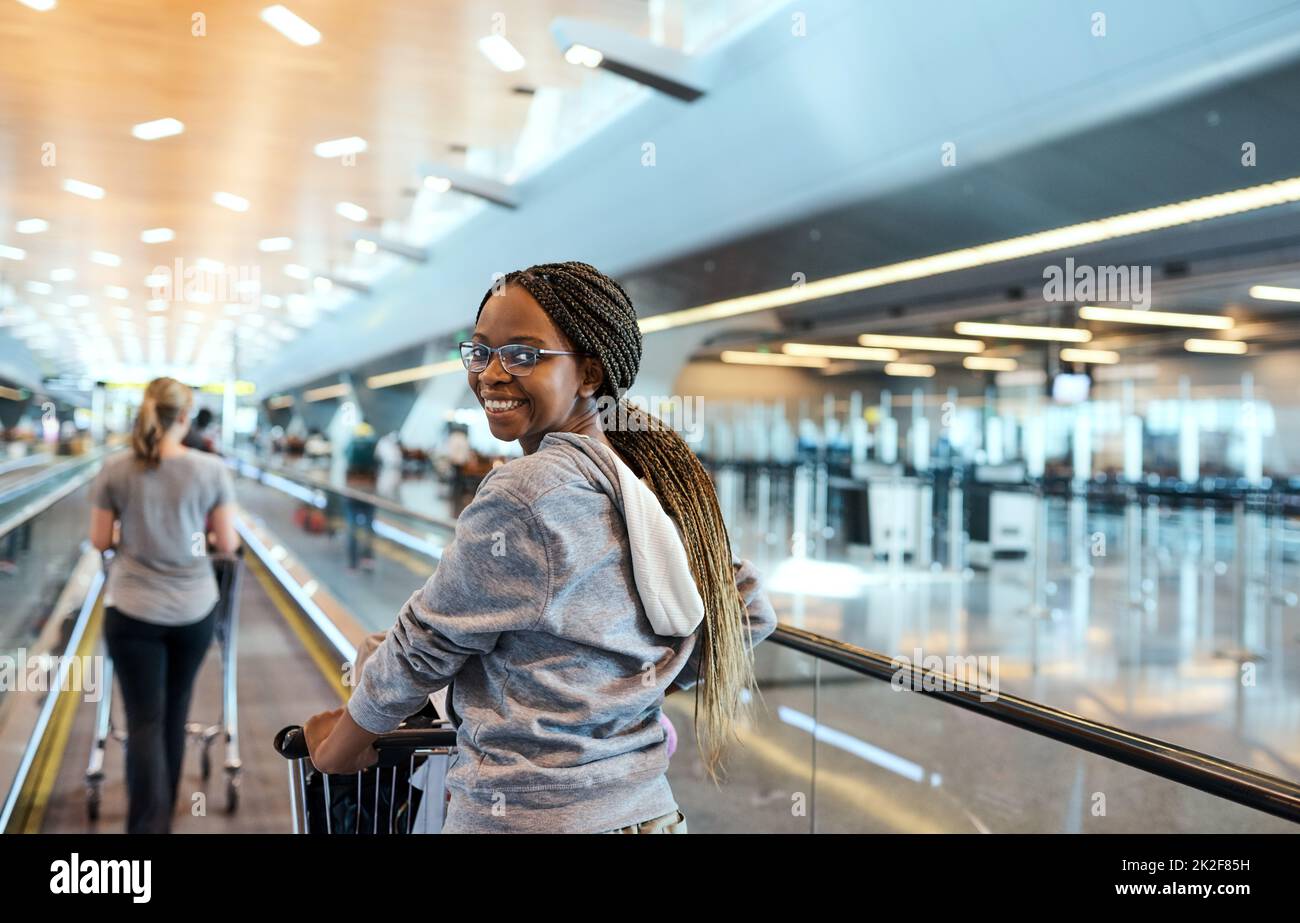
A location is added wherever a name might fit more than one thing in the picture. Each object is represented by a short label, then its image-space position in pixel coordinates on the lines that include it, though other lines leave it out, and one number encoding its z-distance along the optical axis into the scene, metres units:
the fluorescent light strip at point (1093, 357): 16.50
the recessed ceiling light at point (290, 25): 7.71
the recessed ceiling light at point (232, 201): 14.27
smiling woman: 1.10
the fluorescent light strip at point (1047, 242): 5.45
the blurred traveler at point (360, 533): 6.69
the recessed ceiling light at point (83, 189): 13.27
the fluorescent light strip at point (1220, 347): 15.27
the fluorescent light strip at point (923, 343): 16.48
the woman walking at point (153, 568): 3.49
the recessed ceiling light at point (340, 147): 11.51
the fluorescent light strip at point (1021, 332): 14.48
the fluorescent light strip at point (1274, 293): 11.56
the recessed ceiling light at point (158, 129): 10.84
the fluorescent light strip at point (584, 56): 7.36
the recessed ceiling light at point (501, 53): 8.47
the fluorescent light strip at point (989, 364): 17.59
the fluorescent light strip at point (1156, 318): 12.49
